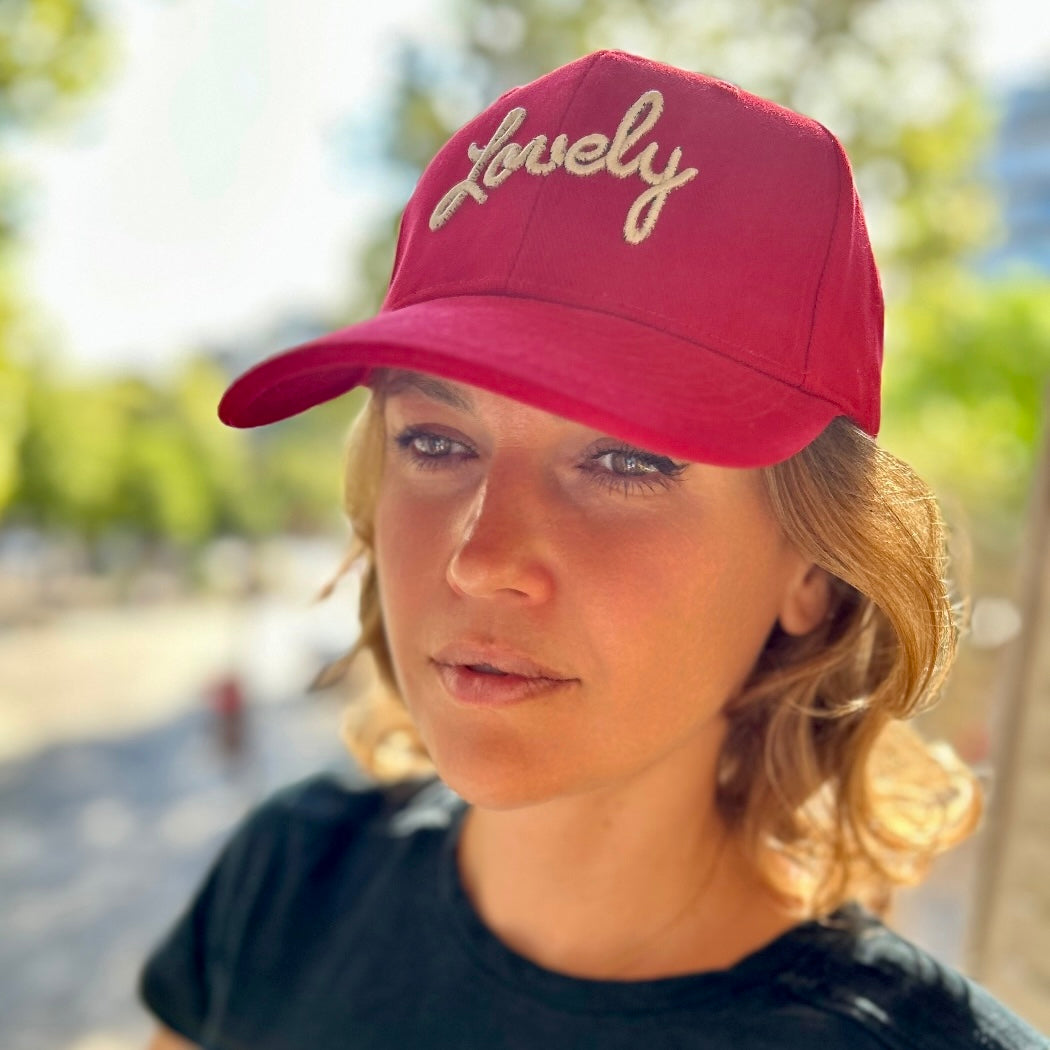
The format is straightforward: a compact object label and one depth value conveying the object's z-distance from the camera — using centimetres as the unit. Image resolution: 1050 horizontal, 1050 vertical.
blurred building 3978
